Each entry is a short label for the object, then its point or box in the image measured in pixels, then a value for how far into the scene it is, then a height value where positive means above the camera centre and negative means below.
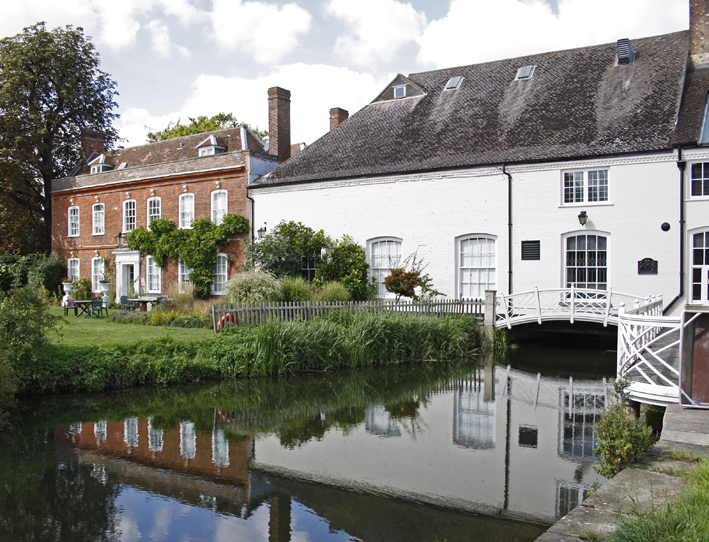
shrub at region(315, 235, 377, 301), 19.83 -0.03
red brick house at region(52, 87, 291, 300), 23.81 +3.36
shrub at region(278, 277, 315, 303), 17.39 -0.67
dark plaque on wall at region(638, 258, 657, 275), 16.16 +0.08
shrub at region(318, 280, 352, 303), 17.41 -0.71
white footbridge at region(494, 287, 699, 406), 7.06 -1.09
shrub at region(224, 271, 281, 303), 16.91 -0.57
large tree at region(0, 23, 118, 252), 29.08 +8.38
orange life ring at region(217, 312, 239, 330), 14.08 -1.21
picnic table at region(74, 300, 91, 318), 20.39 -1.31
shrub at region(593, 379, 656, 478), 5.85 -1.69
